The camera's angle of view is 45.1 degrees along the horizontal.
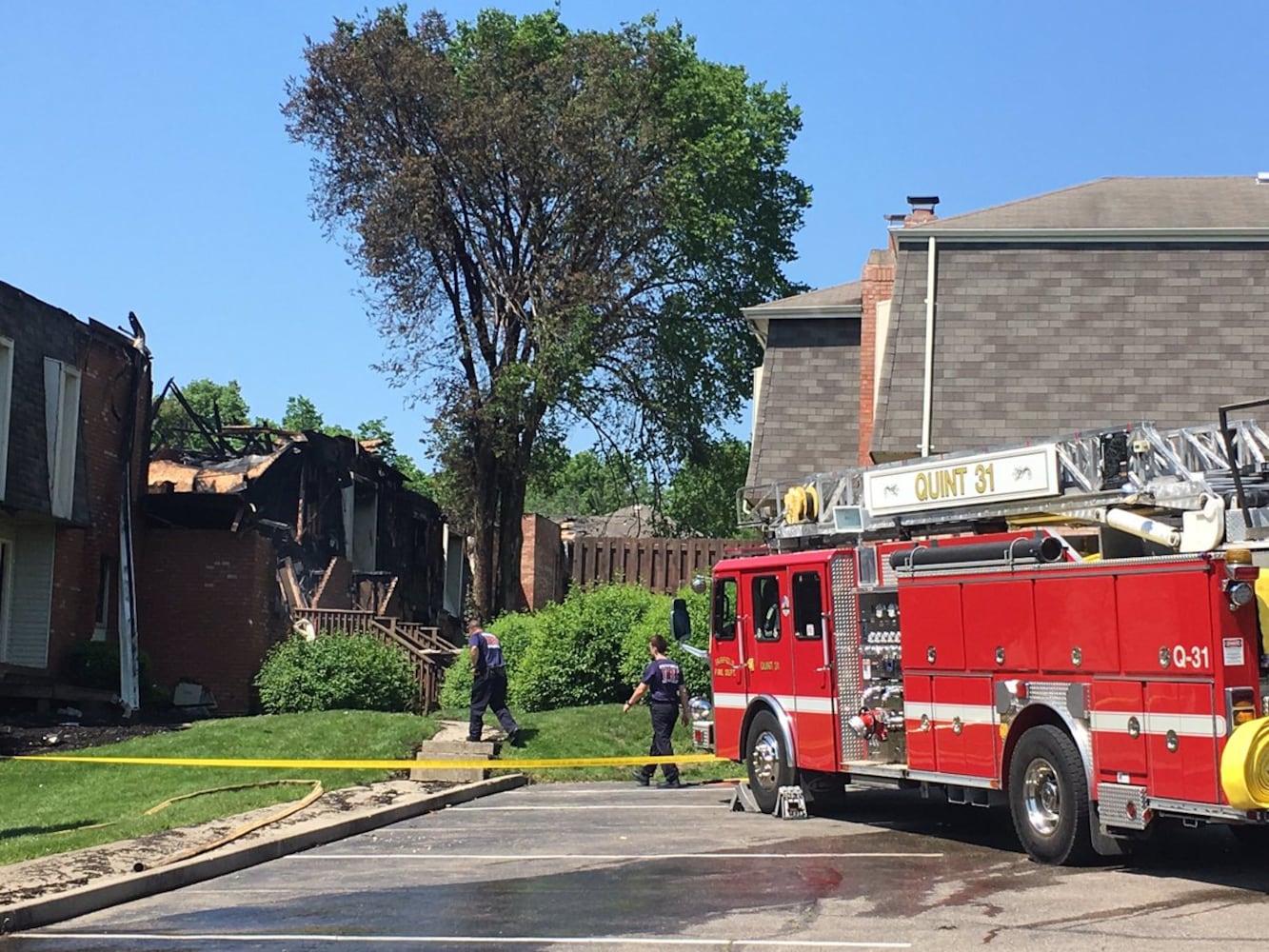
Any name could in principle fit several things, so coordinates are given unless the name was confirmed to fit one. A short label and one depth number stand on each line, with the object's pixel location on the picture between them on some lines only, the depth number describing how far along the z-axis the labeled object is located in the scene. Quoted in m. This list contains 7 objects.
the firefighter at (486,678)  18.81
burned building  25.41
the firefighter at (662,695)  17.66
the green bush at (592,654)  22.59
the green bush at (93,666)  23.30
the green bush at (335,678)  23.48
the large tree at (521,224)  32.69
